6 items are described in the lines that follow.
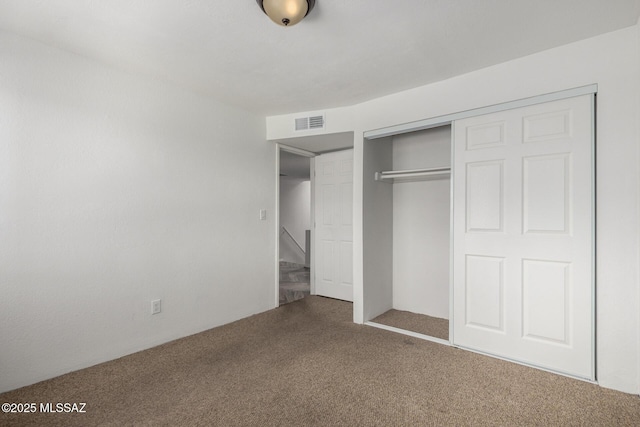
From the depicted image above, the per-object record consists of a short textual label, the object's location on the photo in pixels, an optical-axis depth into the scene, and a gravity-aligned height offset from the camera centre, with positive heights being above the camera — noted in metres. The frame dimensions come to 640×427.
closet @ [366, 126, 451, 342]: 3.41 -0.18
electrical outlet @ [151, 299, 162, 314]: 2.78 -0.86
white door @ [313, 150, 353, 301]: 4.30 -0.22
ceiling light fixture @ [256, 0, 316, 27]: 1.66 +1.08
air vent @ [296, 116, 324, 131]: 3.55 +1.00
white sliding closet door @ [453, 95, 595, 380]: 2.18 -0.20
